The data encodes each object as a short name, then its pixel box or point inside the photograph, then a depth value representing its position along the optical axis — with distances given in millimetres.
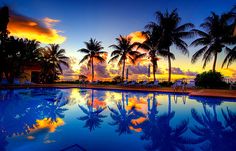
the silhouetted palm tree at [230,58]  15672
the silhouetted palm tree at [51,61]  23062
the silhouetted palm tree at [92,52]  25297
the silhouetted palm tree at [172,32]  19016
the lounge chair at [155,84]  18872
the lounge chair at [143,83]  19338
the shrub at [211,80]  14867
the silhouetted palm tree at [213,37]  17375
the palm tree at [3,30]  15977
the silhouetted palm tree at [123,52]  23500
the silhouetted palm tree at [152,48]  19922
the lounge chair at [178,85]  15841
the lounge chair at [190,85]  15954
